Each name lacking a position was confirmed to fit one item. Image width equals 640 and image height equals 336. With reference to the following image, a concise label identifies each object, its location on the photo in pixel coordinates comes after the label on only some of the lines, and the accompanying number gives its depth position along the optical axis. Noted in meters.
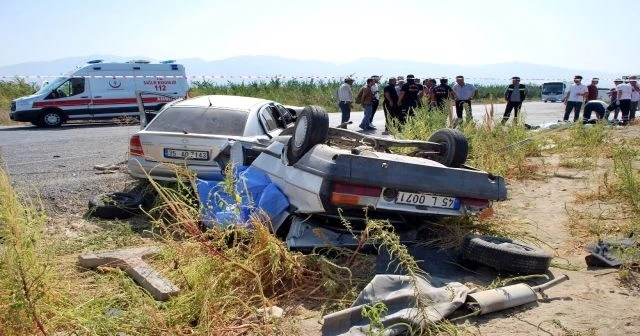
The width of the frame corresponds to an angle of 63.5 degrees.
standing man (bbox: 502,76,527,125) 14.94
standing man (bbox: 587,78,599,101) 16.47
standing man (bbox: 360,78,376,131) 16.72
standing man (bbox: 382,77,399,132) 15.32
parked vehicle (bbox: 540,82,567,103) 47.51
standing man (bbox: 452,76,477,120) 14.77
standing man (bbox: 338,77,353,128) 16.86
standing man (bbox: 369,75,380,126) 16.91
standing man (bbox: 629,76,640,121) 17.41
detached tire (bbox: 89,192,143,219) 5.67
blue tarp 4.16
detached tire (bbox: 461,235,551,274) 3.89
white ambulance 17.67
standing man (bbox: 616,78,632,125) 16.95
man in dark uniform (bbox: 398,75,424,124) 15.11
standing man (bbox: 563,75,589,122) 15.93
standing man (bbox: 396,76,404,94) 16.44
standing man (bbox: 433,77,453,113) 14.86
